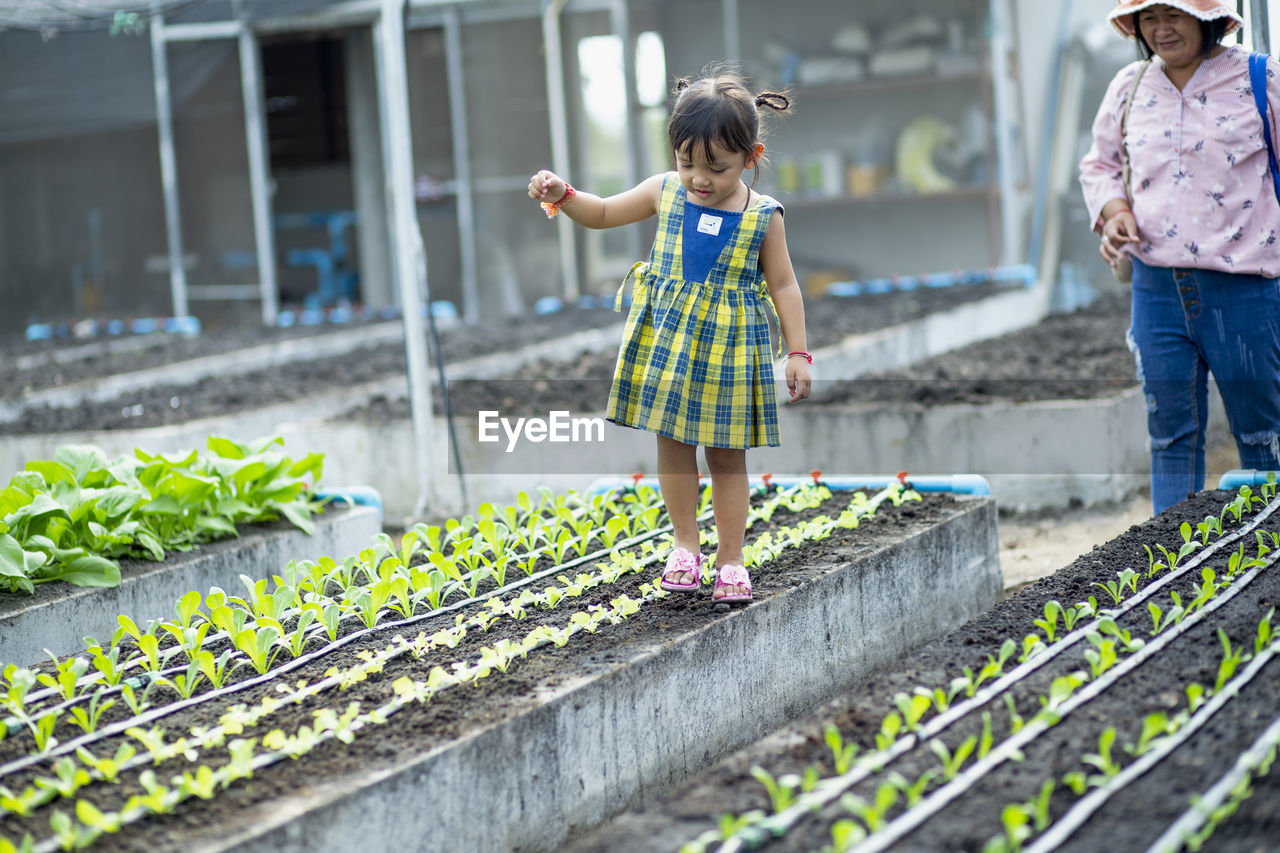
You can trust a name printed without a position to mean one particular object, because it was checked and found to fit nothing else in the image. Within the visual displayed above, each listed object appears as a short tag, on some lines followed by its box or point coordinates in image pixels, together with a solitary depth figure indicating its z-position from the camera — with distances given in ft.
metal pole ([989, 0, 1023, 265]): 37.06
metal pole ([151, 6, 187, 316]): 38.60
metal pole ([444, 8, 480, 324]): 39.14
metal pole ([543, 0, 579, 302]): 39.14
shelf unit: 39.34
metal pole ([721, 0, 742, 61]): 39.93
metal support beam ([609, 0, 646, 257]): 39.29
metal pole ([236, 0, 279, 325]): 38.45
